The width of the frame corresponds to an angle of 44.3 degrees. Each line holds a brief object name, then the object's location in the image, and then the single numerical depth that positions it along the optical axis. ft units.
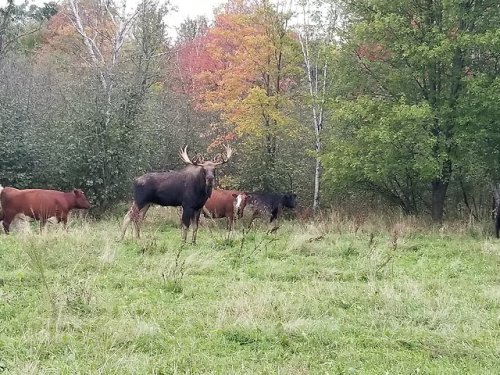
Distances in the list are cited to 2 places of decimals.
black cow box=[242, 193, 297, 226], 57.82
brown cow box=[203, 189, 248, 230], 54.85
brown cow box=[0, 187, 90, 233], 45.93
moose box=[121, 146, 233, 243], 45.09
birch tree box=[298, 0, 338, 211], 64.18
